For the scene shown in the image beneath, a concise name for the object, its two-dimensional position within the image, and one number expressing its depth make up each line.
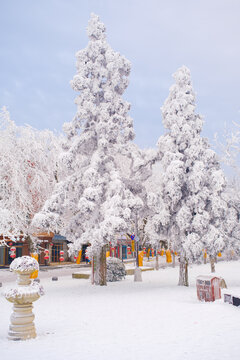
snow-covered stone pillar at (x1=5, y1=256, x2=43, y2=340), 8.70
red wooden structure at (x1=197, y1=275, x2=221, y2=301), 13.75
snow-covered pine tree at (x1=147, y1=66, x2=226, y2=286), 18.39
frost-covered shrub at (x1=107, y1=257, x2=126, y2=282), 22.80
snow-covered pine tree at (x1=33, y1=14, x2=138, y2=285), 17.78
